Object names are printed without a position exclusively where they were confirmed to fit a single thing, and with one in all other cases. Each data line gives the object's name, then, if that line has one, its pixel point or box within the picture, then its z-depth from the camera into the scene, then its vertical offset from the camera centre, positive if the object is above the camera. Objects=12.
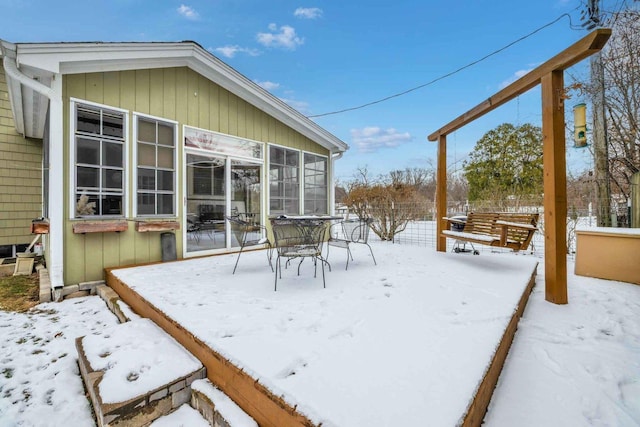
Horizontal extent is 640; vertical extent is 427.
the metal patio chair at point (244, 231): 3.60 -0.21
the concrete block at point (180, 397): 1.50 -0.97
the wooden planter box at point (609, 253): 3.42 -0.50
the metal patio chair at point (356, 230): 3.99 -0.21
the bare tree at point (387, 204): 7.41 +0.29
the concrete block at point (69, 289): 3.27 -0.84
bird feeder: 3.98 +1.28
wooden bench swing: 3.42 -0.22
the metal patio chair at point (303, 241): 2.90 -0.29
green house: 3.29 +1.00
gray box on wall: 4.12 -0.43
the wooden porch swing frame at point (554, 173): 2.67 +0.38
